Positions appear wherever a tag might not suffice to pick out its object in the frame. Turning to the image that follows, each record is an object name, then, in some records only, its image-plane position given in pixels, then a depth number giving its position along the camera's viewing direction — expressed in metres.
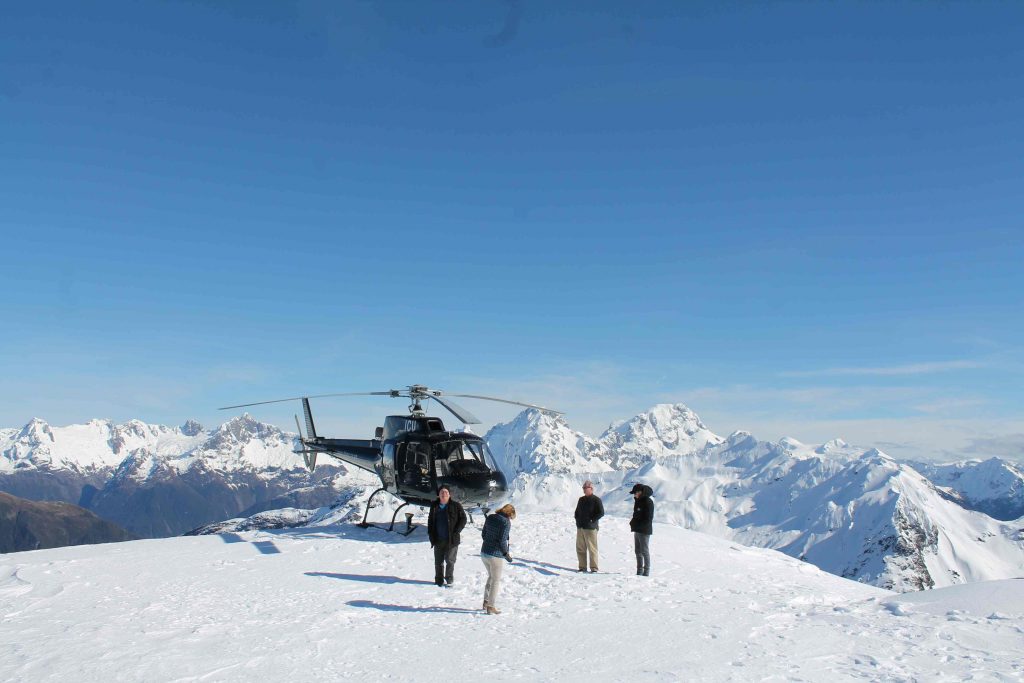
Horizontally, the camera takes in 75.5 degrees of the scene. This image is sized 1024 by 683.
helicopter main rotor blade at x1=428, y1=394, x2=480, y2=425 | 19.97
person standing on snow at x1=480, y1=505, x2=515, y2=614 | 14.31
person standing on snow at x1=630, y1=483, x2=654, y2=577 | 18.64
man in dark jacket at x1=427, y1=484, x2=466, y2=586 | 16.22
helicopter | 20.67
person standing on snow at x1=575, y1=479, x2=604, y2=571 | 18.67
